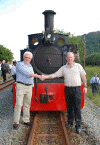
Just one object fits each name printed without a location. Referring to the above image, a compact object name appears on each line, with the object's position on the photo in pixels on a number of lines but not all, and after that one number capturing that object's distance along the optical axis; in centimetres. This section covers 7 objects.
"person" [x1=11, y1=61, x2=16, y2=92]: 682
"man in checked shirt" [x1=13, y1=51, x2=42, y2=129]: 346
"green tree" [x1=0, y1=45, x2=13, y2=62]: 5703
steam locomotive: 425
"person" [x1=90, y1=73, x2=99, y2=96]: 962
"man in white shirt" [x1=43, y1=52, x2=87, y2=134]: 341
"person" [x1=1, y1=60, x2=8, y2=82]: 1199
